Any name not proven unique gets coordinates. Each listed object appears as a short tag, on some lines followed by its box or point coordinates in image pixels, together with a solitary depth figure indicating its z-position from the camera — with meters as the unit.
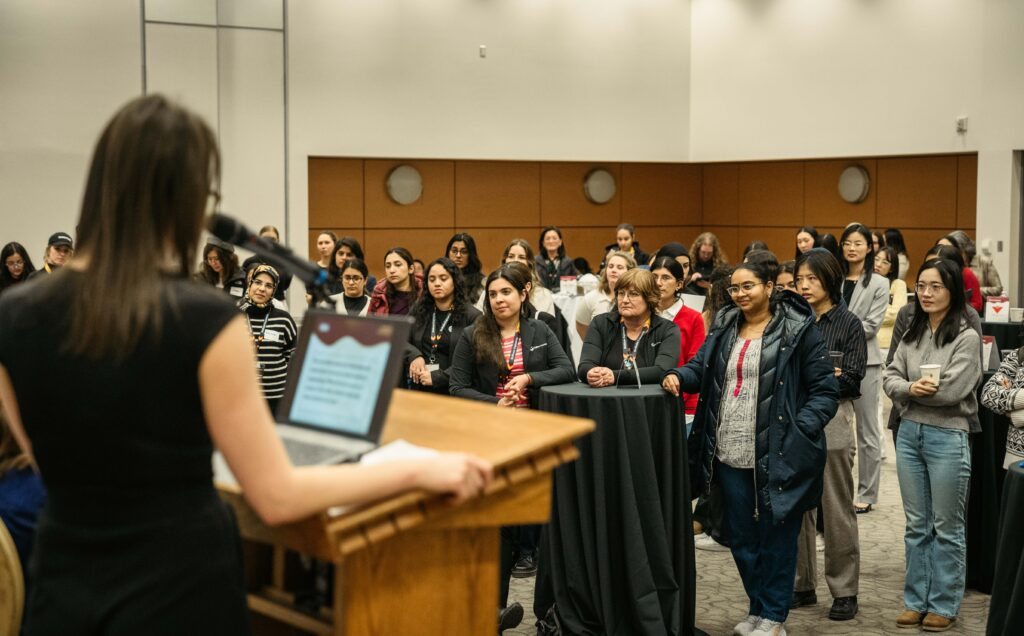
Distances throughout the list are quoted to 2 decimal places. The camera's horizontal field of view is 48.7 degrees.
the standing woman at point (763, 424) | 4.67
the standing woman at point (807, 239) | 10.38
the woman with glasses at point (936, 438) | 4.93
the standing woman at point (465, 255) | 8.80
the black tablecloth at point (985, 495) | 5.44
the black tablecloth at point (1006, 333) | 7.78
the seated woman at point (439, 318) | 6.45
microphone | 2.04
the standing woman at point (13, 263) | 9.41
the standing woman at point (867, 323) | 7.09
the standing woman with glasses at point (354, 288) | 8.27
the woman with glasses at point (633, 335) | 5.30
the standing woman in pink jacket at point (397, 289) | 7.72
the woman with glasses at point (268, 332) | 6.33
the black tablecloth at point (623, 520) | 4.55
